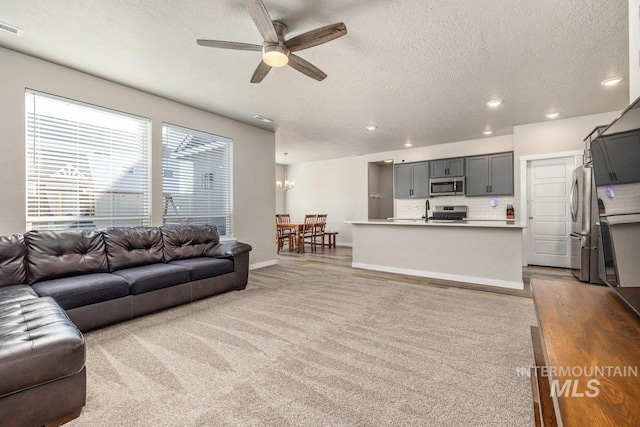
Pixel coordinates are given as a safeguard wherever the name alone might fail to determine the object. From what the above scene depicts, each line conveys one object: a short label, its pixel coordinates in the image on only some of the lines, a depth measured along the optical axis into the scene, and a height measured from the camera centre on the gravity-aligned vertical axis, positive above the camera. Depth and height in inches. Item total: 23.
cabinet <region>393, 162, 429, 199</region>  285.1 +30.9
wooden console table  29.2 -19.3
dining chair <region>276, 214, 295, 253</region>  300.2 -25.9
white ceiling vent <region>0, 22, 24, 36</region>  99.7 +64.0
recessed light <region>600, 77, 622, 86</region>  137.5 +61.8
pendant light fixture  331.0 +30.9
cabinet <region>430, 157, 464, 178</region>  263.9 +39.8
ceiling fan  84.5 +54.9
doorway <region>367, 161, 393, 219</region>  342.6 +26.1
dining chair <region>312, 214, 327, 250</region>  315.8 -16.0
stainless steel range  267.3 -2.4
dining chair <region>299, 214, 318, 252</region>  303.9 -18.4
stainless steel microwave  263.4 +22.3
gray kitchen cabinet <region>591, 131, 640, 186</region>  48.3 +9.6
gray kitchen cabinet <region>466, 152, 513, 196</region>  240.7 +30.6
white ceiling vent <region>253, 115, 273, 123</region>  198.1 +64.0
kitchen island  164.1 -25.3
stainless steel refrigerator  160.2 -7.9
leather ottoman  54.6 -31.5
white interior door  201.2 -0.7
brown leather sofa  57.1 -25.9
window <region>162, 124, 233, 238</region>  170.7 +21.3
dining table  293.7 -17.7
